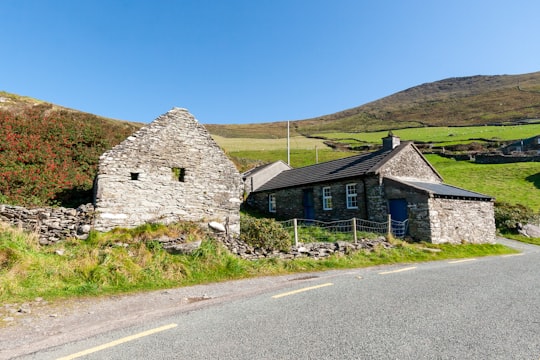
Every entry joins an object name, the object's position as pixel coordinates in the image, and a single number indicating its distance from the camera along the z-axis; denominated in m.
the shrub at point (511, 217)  25.30
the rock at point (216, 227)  12.76
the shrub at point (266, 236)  12.66
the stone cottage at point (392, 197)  18.22
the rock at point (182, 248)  10.62
